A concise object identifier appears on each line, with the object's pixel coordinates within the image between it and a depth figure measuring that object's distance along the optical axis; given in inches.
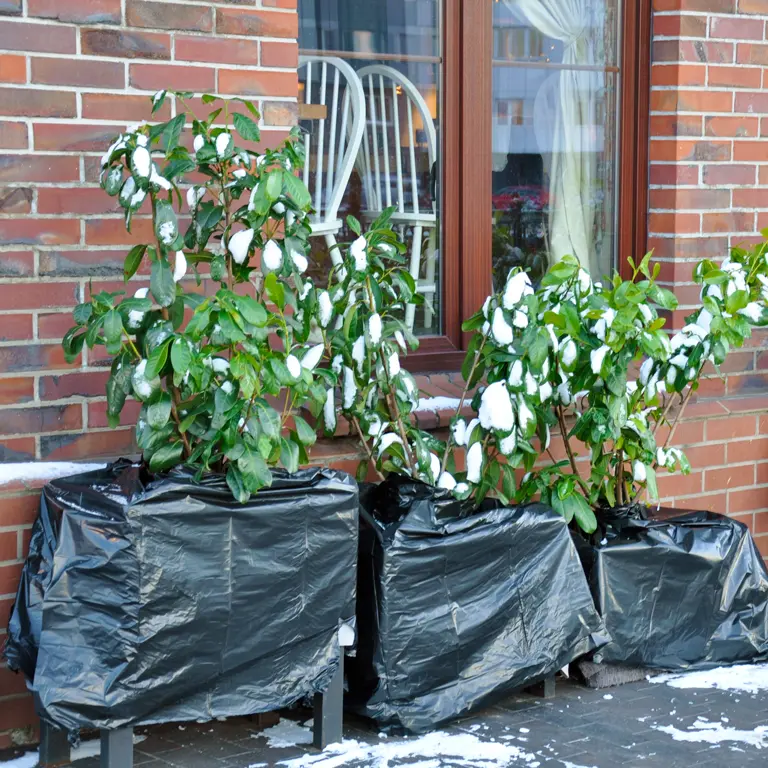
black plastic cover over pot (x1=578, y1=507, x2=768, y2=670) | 162.9
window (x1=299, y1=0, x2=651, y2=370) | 178.9
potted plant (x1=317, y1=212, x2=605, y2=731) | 144.0
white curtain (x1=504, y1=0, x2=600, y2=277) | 194.4
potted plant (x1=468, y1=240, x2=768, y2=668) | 152.6
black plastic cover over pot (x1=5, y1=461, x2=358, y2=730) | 126.0
